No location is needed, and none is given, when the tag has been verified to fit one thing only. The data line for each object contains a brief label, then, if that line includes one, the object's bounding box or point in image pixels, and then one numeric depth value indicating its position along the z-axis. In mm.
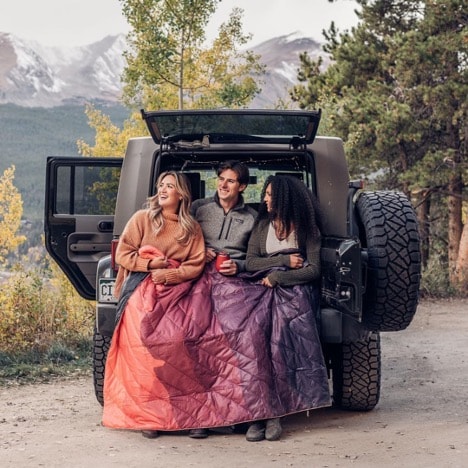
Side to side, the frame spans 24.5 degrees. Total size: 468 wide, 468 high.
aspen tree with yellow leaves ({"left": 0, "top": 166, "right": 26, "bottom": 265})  28938
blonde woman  6078
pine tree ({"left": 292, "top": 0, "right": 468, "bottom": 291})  22484
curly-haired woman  6434
